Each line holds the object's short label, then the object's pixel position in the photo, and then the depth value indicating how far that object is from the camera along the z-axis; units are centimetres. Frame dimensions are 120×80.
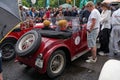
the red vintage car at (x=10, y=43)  310
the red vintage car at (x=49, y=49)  224
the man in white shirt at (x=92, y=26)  272
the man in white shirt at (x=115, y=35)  306
